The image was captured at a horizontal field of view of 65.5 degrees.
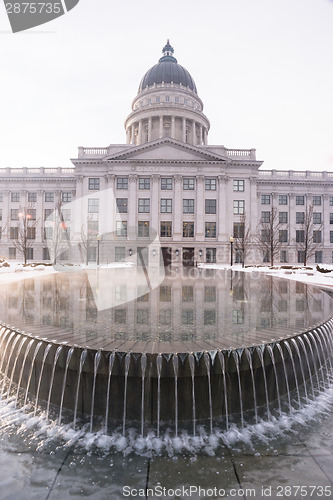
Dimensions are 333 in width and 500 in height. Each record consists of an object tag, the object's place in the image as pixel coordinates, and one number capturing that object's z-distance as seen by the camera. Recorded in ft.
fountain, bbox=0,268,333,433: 15.25
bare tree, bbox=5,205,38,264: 188.65
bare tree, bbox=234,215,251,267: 166.14
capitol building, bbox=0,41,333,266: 168.25
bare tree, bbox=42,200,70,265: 170.93
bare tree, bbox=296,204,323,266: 185.06
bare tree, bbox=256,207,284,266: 171.10
